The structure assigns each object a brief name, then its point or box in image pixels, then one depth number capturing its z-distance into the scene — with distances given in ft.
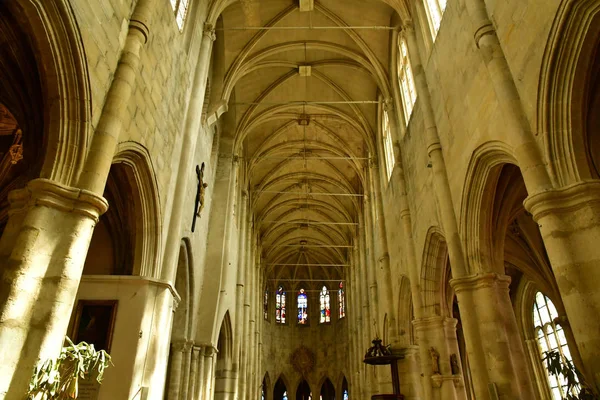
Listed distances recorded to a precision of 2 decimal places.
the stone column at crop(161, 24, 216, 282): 28.76
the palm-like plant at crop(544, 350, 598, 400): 15.96
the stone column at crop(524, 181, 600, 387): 17.12
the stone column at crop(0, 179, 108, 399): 14.88
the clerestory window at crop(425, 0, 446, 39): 36.05
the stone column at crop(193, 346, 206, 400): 45.93
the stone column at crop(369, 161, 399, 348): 50.93
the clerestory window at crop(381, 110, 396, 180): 57.07
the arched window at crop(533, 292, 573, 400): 52.06
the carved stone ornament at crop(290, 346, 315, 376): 116.57
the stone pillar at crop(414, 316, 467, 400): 34.99
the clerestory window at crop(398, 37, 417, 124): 45.98
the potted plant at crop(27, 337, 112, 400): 14.44
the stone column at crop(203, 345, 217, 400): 47.83
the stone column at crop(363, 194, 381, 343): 64.90
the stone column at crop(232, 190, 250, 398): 65.21
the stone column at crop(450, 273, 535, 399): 25.53
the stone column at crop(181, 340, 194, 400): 42.22
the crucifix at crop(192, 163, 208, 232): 43.39
